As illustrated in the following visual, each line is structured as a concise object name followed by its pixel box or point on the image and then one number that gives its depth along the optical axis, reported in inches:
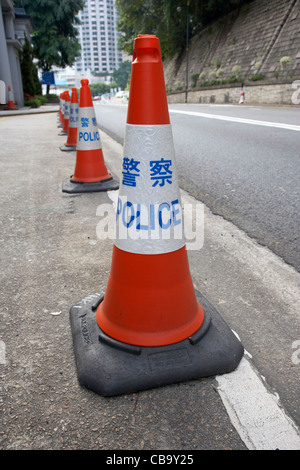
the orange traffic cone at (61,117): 525.3
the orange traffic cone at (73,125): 285.4
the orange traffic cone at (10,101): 950.2
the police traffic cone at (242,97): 932.8
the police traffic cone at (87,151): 180.4
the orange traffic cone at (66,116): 418.6
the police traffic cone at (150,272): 66.7
